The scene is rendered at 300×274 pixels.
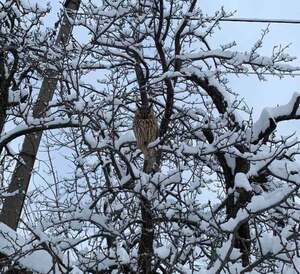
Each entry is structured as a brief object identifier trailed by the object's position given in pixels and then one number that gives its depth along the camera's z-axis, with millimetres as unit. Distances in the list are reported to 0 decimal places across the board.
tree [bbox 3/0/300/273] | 4805
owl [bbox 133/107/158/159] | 5711
